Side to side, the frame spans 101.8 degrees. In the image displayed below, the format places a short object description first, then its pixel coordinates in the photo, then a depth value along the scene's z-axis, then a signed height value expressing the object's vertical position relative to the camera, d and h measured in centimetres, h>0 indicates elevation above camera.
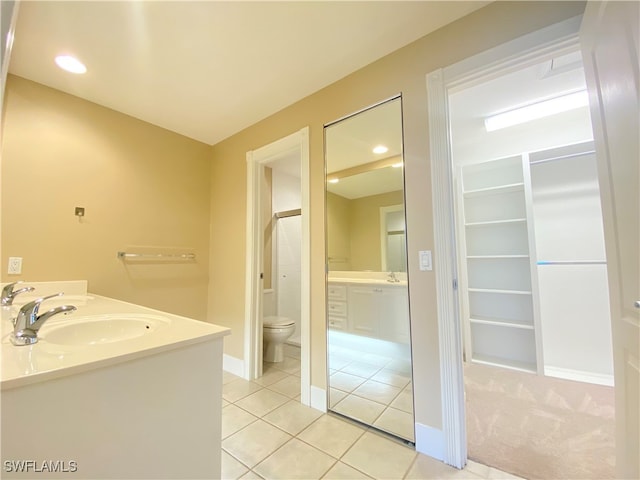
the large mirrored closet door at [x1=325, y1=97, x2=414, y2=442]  172 -8
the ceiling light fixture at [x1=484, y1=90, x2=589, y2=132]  205 +123
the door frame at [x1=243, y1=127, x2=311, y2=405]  224 +19
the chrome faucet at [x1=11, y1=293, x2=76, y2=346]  79 -18
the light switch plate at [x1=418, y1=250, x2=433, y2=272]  147 -1
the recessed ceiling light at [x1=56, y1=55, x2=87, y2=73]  169 +134
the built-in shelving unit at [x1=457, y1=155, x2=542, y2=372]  254 -6
